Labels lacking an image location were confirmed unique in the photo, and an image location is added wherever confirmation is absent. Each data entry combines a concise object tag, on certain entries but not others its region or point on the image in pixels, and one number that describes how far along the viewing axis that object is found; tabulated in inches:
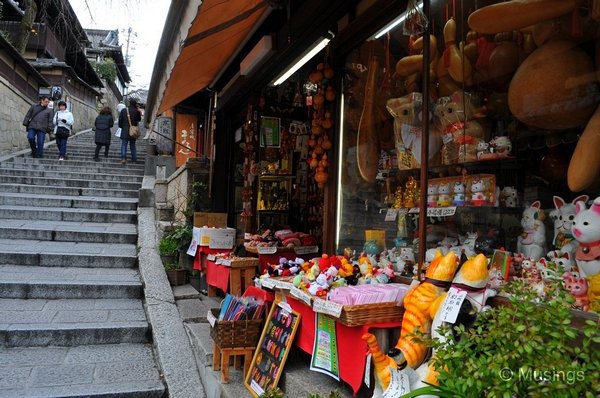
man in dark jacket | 484.7
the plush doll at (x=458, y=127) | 125.0
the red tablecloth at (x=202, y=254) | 250.5
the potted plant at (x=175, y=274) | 256.2
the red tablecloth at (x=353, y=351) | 106.2
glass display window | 97.3
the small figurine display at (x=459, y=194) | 125.6
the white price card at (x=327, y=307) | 107.3
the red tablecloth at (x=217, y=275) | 211.0
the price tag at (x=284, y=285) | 135.9
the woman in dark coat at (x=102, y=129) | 530.9
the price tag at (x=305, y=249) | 211.0
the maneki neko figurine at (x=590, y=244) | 83.7
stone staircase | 155.8
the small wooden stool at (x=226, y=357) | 140.6
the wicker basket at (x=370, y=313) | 104.5
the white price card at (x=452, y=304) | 86.7
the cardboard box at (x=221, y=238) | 250.4
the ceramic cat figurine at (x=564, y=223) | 96.2
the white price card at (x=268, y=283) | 147.1
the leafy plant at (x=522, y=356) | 57.3
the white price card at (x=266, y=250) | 205.5
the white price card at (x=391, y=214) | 153.1
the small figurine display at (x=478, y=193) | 121.6
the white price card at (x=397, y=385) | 89.1
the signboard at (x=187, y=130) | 490.0
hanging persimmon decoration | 178.2
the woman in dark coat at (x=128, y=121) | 540.7
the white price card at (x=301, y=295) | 122.2
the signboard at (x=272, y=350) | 128.4
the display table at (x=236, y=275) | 202.4
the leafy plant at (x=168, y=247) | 267.3
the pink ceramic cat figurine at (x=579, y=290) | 84.7
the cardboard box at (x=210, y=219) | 267.4
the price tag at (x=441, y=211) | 127.0
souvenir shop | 90.3
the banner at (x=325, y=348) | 116.1
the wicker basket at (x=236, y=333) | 141.0
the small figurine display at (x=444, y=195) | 128.3
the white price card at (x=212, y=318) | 149.1
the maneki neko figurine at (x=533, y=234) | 105.5
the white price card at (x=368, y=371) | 101.9
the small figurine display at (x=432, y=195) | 130.5
